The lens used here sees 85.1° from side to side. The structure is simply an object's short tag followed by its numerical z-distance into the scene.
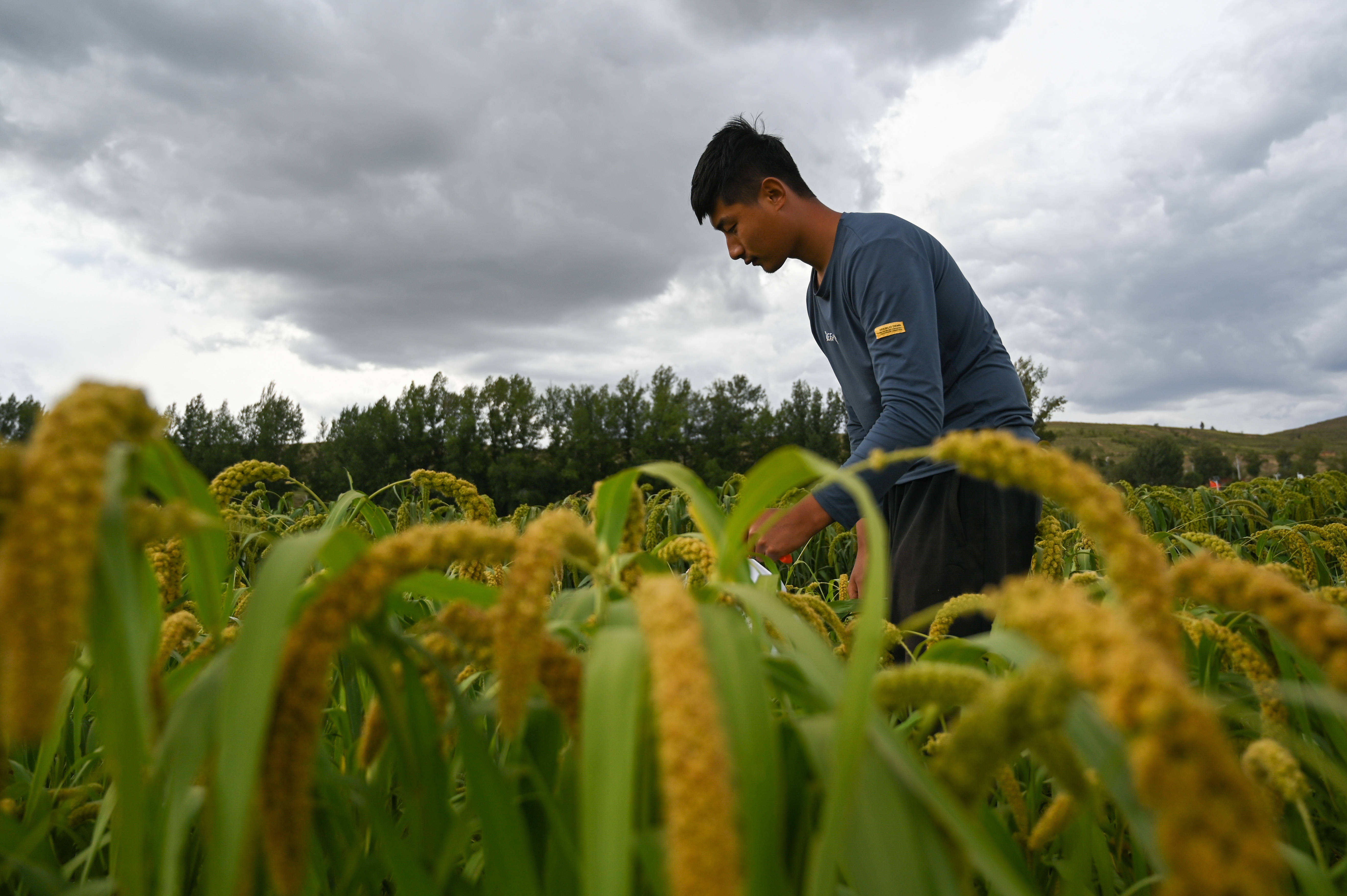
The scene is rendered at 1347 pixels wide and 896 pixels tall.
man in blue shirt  3.14
